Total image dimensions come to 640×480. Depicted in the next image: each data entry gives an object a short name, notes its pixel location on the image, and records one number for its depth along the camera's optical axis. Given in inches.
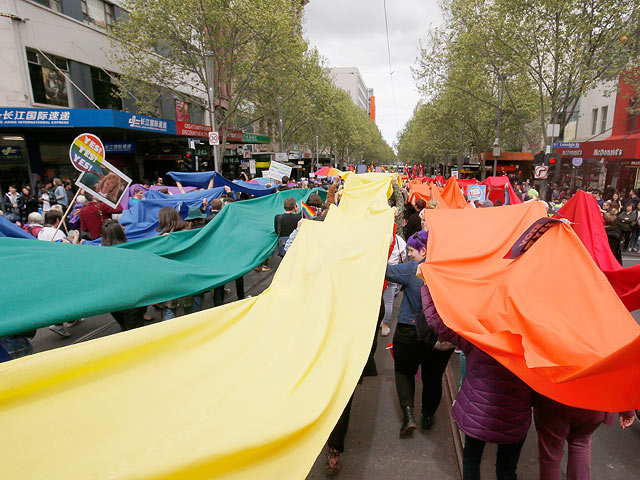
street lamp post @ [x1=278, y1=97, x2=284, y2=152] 1129.6
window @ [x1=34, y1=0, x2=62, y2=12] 665.0
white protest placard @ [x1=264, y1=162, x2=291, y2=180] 527.9
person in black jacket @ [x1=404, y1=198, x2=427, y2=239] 287.8
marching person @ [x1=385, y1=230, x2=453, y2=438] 141.1
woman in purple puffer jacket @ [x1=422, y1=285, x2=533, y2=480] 100.0
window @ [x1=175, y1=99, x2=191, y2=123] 1030.4
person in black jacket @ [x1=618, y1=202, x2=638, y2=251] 449.4
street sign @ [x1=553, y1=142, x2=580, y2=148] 689.0
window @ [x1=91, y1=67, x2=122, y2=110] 795.4
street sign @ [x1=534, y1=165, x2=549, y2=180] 620.7
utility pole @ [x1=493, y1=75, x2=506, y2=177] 1000.9
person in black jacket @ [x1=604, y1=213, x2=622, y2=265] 216.2
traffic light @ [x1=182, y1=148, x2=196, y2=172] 896.3
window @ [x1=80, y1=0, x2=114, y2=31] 769.8
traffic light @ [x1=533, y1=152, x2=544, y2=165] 689.6
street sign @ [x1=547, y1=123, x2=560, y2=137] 685.9
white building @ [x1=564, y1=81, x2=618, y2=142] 1005.8
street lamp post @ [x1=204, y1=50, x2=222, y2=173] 633.5
